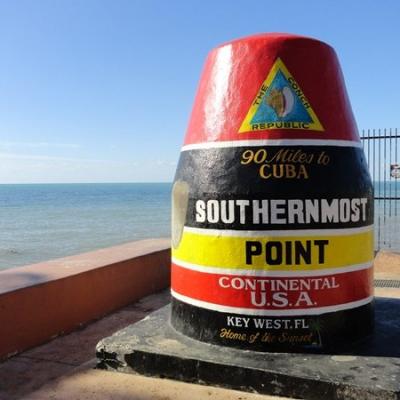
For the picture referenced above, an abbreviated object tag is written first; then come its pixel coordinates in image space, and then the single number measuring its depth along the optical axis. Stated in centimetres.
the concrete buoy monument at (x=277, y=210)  393
